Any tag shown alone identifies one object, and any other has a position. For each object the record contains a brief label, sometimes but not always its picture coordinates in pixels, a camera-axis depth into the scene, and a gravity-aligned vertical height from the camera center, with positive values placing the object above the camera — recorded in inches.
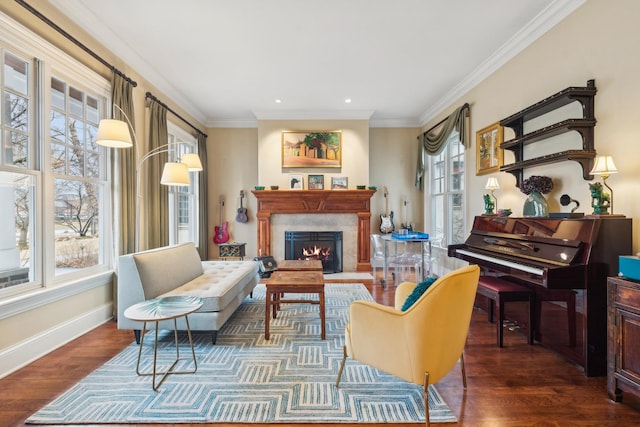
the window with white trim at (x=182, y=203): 195.3 +7.7
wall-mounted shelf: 94.3 +28.6
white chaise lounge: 101.2 -27.8
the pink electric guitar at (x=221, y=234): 241.1 -17.2
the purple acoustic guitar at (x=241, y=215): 243.3 -1.7
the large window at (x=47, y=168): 89.8 +16.4
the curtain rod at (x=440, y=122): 170.2 +62.1
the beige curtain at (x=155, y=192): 151.5 +11.8
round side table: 76.0 -26.4
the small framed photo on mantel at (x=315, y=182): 230.1 +23.9
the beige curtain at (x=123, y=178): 129.0 +15.8
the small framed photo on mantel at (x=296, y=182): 229.5 +23.5
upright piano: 80.4 -17.5
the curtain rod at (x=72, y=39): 90.3 +63.1
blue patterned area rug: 66.3 -45.6
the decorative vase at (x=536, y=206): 108.2 +2.0
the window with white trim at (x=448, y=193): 190.5 +12.9
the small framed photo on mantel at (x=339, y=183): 230.5 +23.1
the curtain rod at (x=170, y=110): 157.0 +63.6
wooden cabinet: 66.7 -29.7
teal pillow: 68.2 -19.1
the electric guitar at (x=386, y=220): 236.5 -6.5
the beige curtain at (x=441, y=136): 172.7 +52.1
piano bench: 101.3 -29.5
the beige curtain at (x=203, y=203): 231.8 +8.2
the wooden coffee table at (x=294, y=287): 105.5 -27.2
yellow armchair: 61.4 -26.3
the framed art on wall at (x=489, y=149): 143.8 +32.2
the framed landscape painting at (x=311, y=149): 228.1 +49.3
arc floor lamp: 100.2 +24.9
